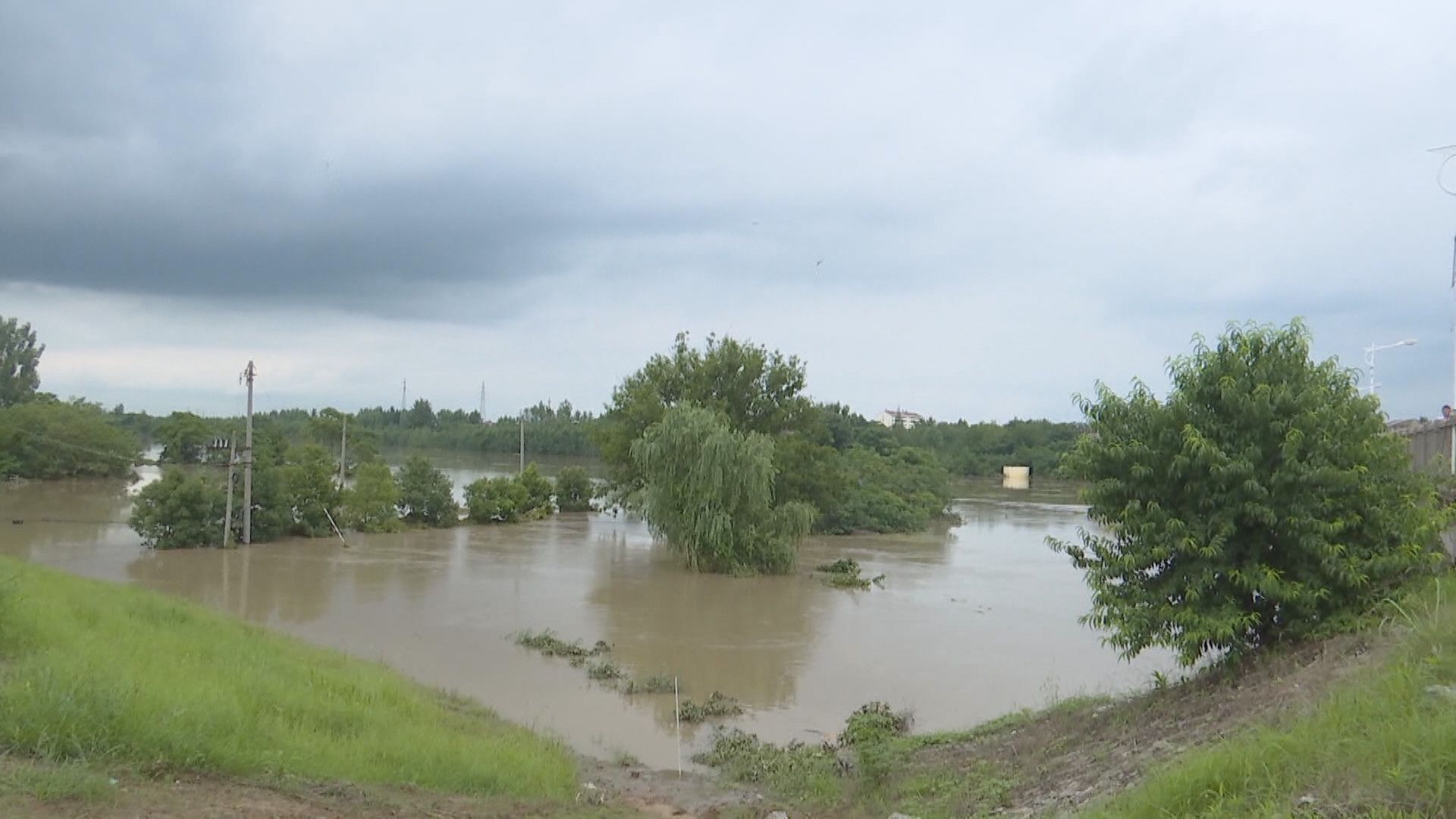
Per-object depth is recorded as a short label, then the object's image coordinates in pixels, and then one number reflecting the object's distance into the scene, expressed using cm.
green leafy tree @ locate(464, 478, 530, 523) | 4175
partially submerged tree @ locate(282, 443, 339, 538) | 3478
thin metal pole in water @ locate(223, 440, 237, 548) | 3080
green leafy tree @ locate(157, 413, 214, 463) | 6009
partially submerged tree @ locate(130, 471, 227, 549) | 3042
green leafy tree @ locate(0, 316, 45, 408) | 7025
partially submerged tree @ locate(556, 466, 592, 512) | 4884
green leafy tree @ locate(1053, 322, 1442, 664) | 805
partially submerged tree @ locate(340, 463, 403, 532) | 3669
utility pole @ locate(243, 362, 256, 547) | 3125
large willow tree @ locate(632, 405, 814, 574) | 2772
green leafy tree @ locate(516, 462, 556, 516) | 4584
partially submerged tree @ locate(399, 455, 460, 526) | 3962
